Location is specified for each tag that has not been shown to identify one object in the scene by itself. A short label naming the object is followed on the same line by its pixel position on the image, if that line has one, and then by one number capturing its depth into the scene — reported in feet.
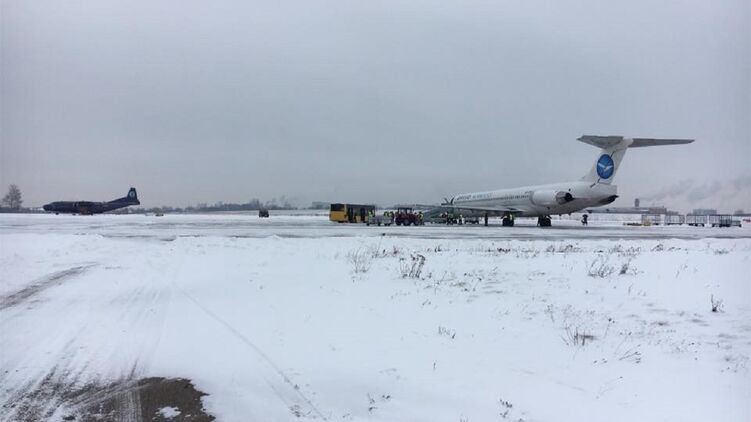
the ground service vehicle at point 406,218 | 187.93
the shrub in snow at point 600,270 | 36.66
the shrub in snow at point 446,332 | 22.95
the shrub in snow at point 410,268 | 38.40
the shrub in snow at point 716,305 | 25.91
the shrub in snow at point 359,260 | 41.82
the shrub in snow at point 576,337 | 21.50
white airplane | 139.95
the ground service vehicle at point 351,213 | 206.39
